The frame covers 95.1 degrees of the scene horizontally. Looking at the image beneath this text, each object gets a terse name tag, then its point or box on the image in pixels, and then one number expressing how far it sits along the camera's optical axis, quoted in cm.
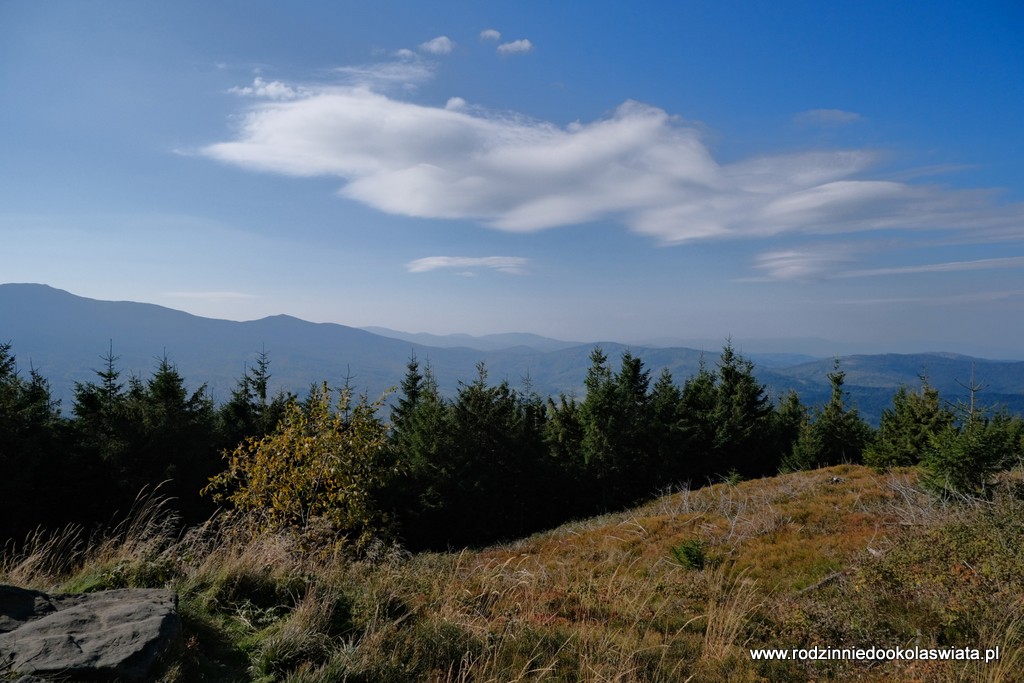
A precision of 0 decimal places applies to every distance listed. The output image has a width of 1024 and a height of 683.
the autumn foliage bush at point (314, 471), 1070
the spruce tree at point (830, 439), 3956
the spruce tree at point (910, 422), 2456
